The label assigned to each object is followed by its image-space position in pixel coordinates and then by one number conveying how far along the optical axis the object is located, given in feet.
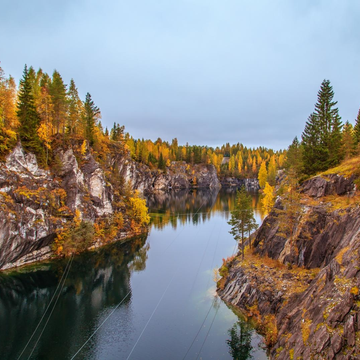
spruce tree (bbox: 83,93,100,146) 208.54
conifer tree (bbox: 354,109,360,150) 142.35
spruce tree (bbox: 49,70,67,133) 176.65
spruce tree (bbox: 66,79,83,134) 189.78
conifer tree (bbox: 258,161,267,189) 407.05
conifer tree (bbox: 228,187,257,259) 118.62
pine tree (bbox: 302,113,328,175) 122.52
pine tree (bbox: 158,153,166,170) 498.73
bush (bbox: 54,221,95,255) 146.90
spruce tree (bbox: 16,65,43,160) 146.82
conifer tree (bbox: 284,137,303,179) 132.20
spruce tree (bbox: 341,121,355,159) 119.33
